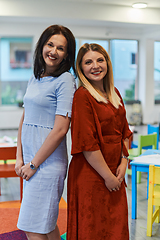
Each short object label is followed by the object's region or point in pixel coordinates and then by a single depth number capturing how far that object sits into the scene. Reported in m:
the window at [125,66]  10.50
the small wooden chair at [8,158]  3.03
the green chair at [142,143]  3.82
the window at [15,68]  9.52
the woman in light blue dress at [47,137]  1.56
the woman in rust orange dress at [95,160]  1.53
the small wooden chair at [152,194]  2.36
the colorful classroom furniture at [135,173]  2.69
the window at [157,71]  10.99
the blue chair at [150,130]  4.58
